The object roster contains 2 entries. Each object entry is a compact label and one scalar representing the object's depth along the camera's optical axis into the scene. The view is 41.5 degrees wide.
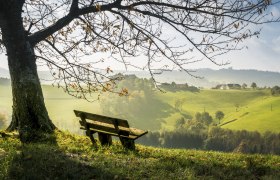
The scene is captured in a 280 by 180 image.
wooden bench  11.79
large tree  13.15
